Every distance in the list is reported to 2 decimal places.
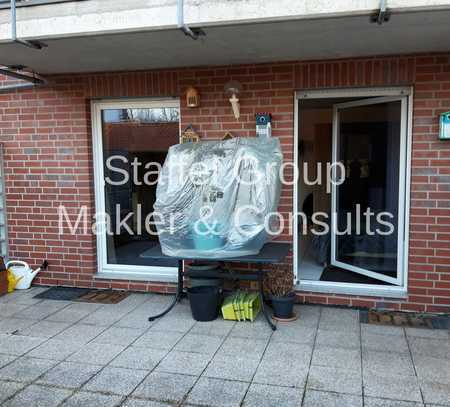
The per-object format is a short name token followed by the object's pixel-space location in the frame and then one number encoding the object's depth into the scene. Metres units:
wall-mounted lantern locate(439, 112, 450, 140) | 3.90
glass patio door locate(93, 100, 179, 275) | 4.95
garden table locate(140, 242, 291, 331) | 3.79
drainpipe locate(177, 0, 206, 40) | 3.04
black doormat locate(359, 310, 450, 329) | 3.93
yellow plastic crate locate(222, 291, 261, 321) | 4.05
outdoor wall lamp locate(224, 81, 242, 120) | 4.29
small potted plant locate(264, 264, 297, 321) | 4.02
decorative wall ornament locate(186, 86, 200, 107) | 4.44
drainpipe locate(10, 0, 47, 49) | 3.33
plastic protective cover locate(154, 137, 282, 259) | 3.91
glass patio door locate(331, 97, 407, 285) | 4.49
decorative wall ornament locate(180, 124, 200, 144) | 4.53
